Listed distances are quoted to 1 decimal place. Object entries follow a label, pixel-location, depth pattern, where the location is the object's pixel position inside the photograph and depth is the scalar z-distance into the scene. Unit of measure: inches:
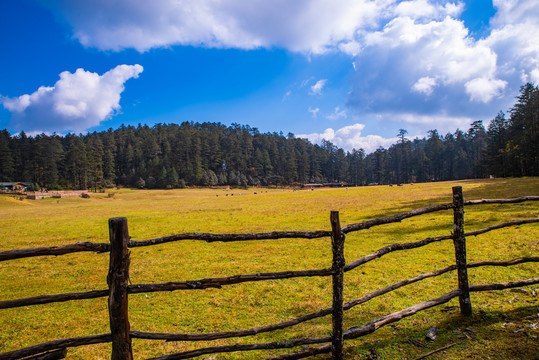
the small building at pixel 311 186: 4362.0
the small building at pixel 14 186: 2939.5
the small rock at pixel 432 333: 157.3
